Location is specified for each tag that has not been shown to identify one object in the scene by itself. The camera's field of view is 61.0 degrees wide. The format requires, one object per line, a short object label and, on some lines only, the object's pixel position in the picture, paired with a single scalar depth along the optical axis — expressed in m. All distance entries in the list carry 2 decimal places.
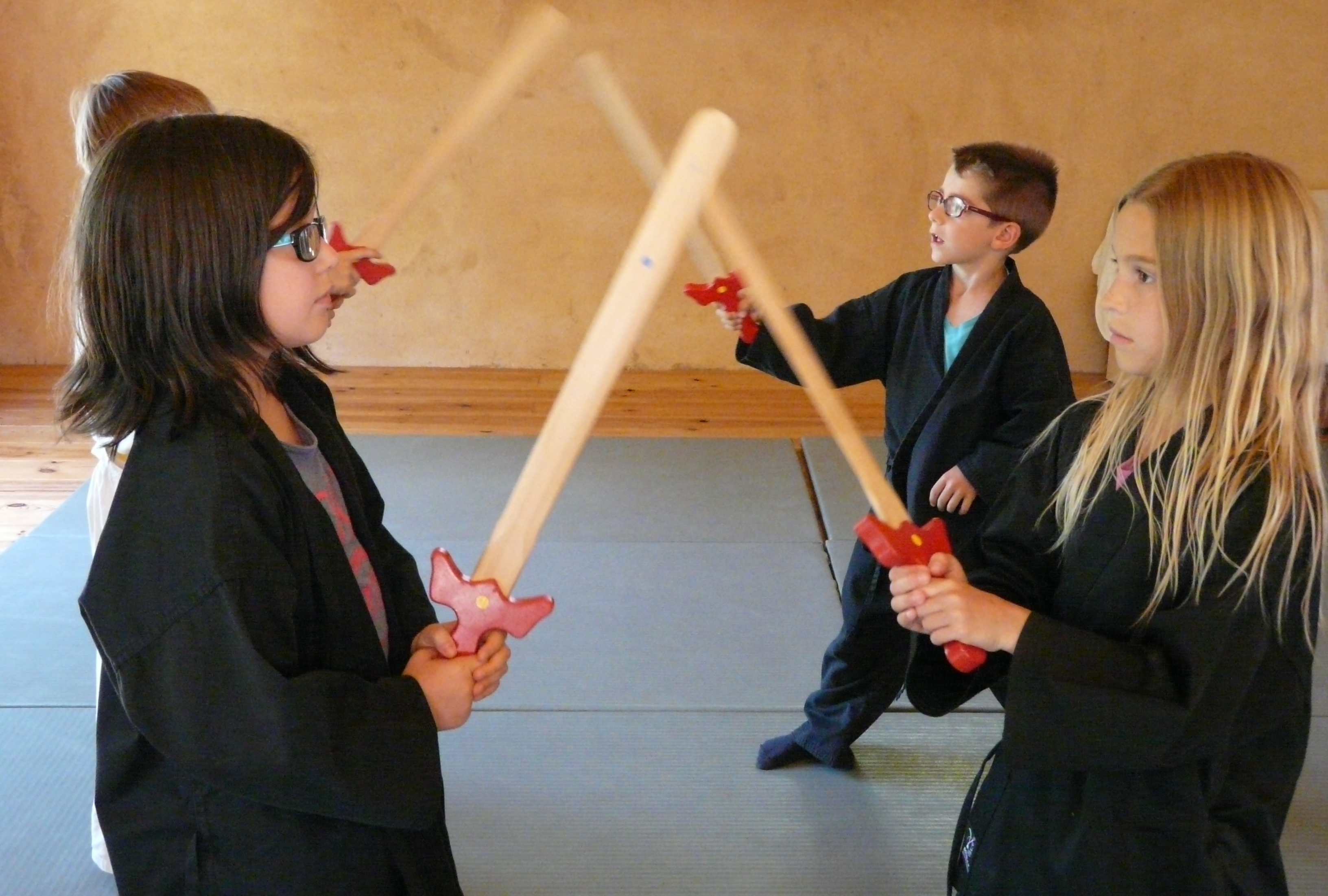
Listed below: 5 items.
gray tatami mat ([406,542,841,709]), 2.54
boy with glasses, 2.11
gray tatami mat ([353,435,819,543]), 3.43
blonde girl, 1.16
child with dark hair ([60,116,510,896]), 1.07
